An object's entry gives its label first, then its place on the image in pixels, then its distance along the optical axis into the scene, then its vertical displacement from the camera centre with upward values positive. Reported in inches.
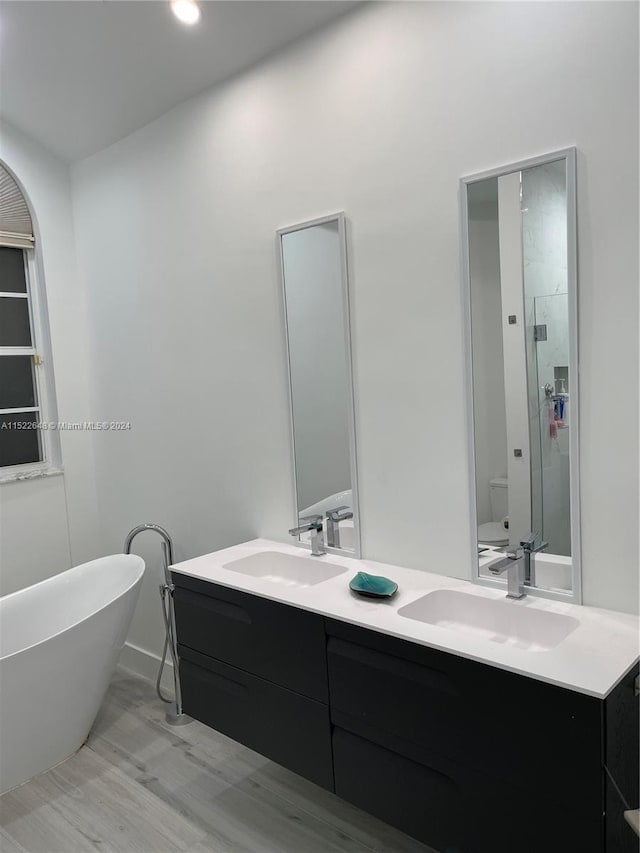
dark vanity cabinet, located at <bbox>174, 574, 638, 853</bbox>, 55.9 -36.5
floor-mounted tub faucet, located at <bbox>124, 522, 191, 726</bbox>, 117.6 -45.8
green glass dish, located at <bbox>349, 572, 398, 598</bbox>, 77.0 -25.6
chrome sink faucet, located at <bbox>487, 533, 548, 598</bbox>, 74.2 -23.0
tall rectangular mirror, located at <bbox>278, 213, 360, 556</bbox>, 91.7 -0.8
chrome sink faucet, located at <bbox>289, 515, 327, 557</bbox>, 97.3 -23.9
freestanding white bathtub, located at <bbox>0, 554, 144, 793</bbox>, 97.0 -42.5
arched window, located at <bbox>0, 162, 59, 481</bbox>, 132.6 +6.6
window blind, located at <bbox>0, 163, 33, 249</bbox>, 130.5 +33.9
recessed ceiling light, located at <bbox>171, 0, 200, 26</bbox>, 90.3 +50.5
